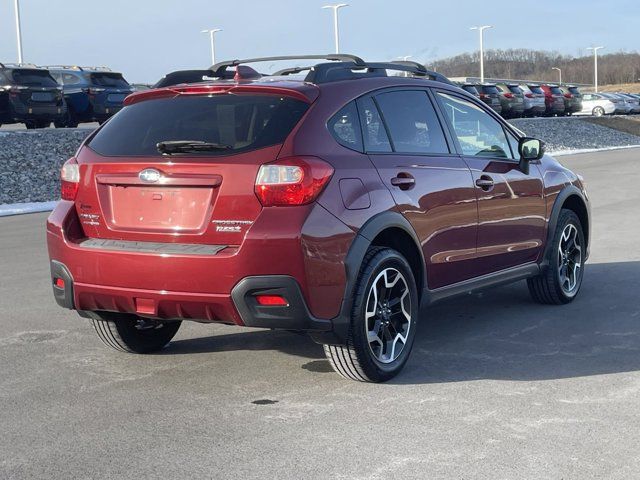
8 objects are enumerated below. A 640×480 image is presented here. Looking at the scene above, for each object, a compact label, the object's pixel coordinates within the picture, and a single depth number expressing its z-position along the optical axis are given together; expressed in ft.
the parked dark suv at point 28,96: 82.23
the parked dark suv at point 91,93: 91.30
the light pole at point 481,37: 286.66
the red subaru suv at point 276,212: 16.20
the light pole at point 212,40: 238.27
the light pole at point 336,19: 217.56
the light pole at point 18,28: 142.23
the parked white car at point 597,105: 208.03
